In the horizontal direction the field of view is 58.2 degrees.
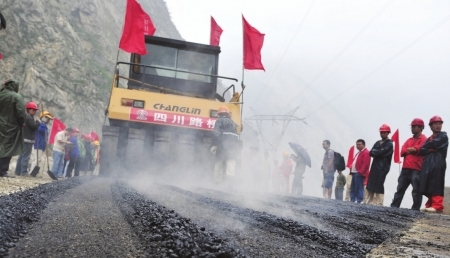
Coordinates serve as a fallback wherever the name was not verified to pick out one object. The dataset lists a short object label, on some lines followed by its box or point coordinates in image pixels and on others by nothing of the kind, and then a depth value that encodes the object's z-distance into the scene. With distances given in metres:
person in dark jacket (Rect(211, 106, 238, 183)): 7.60
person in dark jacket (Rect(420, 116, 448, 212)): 6.26
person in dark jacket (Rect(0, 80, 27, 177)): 6.65
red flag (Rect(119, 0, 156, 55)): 9.43
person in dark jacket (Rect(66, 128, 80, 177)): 11.14
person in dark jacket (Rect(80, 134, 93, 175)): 13.37
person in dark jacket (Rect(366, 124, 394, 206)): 7.37
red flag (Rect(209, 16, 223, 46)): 14.20
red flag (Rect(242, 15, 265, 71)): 11.74
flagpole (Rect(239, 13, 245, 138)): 11.53
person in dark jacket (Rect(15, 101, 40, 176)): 8.38
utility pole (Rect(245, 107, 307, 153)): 34.23
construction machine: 7.77
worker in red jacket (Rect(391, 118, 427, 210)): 6.68
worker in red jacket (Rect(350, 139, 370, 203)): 8.57
